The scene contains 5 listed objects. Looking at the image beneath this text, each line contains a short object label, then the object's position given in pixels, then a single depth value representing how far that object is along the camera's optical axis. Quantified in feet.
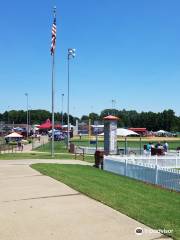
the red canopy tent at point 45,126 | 259.19
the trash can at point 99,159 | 74.49
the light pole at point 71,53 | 151.70
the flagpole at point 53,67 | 109.85
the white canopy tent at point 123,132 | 129.48
